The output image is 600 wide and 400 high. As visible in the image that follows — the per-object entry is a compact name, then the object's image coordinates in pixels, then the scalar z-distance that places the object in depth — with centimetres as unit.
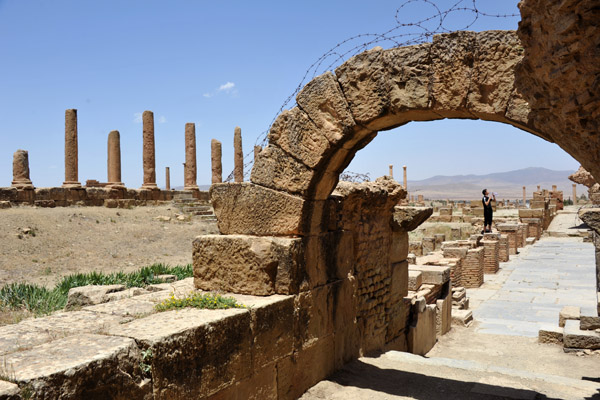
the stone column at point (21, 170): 2061
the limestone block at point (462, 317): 1011
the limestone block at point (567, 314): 916
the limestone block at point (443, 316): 943
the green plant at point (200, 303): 433
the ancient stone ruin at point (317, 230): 318
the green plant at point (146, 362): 320
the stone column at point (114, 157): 2434
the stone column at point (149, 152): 2498
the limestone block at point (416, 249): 1688
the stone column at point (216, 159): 2931
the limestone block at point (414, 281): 934
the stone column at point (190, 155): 2773
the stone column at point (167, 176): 5070
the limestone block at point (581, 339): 786
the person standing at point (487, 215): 1870
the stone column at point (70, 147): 2241
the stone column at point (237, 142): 3123
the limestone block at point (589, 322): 807
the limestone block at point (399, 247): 760
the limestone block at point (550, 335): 861
